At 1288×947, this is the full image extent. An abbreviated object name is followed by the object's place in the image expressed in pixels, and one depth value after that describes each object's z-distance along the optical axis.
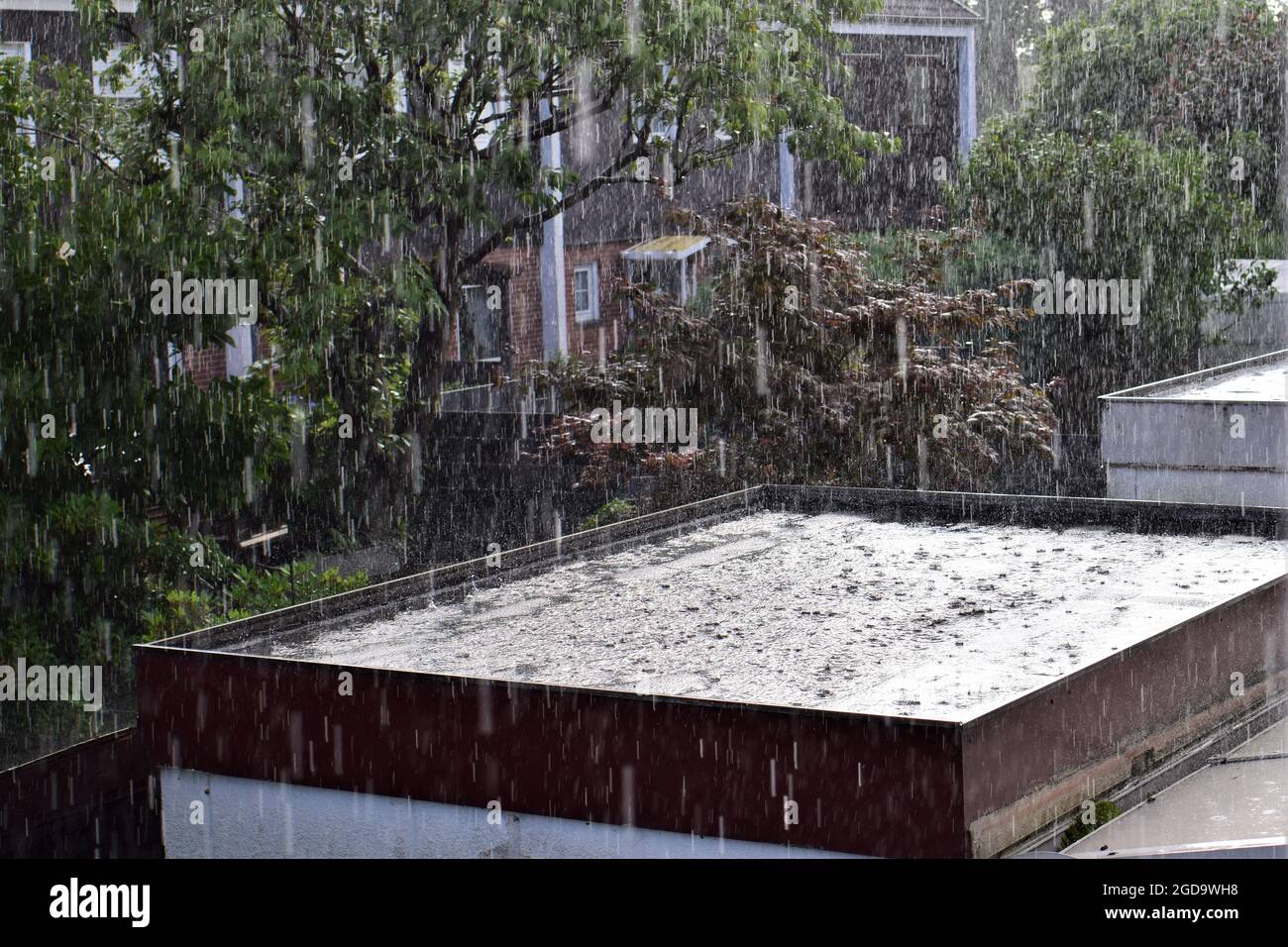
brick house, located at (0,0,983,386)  20.75
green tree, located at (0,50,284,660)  9.09
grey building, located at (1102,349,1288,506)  10.80
